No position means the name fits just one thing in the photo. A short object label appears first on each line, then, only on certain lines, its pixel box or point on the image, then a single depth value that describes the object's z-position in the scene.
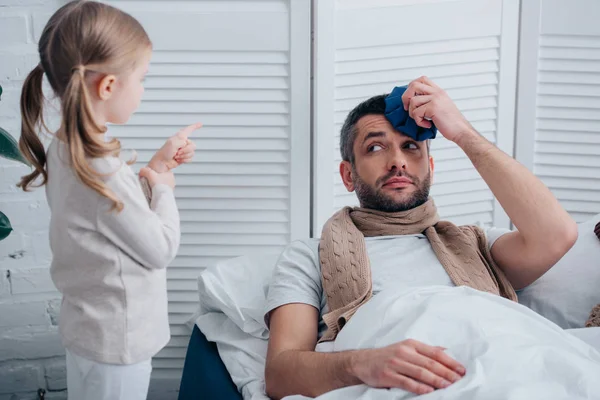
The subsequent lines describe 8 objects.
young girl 1.39
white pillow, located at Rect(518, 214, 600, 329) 1.91
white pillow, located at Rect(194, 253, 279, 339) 1.94
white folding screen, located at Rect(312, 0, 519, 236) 2.25
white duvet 1.36
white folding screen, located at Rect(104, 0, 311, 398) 2.20
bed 1.84
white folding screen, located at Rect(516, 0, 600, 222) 2.40
